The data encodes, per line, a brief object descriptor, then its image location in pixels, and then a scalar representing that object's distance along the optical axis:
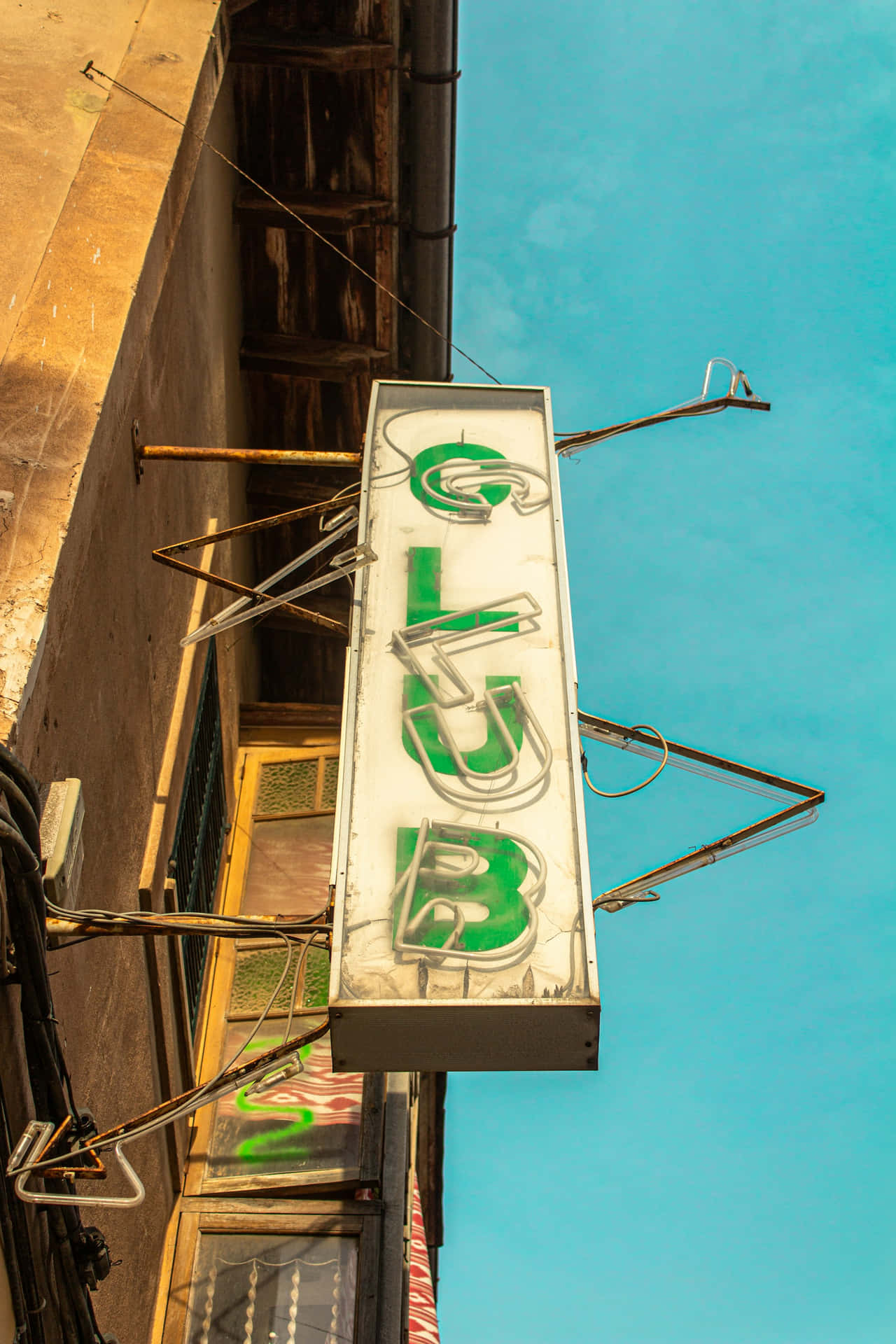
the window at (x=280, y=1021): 9.56
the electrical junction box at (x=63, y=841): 5.38
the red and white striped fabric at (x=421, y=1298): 10.66
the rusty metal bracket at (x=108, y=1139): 5.01
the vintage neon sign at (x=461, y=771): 5.61
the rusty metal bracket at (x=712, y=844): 6.98
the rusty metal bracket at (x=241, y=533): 8.18
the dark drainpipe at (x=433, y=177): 11.05
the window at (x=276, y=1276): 8.70
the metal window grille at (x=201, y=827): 9.76
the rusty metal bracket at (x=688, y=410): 8.94
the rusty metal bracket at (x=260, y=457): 8.40
